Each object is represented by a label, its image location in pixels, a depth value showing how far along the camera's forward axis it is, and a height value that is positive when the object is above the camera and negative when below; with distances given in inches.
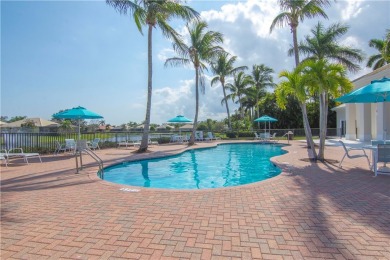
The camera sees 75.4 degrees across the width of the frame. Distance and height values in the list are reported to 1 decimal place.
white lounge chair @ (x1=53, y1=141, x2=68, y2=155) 526.9 -34.3
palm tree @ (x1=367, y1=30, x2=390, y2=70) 1051.3 +311.0
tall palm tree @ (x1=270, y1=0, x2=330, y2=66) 524.4 +249.8
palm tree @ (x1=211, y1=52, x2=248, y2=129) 1098.7 +273.2
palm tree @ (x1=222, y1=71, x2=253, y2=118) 1310.3 +238.2
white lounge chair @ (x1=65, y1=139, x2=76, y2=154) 519.7 -23.0
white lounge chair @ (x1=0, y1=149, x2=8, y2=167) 378.9 -35.8
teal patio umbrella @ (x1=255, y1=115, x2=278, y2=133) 872.9 +37.3
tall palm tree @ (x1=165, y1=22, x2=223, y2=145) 748.0 +242.1
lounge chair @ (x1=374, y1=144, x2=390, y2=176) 261.3 -26.6
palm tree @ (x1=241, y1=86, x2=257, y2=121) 1328.7 +187.0
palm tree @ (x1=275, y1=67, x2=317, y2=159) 362.0 +64.0
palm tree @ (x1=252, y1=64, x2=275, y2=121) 1380.4 +289.9
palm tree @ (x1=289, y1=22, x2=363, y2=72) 697.0 +234.8
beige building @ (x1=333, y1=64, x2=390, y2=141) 592.1 +31.9
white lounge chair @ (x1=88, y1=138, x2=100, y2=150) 577.0 -26.2
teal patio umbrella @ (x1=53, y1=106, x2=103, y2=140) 430.0 +31.3
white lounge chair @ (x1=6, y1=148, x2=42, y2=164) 405.8 -35.2
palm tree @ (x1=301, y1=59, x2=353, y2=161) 345.4 +72.7
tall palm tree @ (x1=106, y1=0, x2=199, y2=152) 530.6 +255.6
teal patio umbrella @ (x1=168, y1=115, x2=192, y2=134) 833.7 +36.0
